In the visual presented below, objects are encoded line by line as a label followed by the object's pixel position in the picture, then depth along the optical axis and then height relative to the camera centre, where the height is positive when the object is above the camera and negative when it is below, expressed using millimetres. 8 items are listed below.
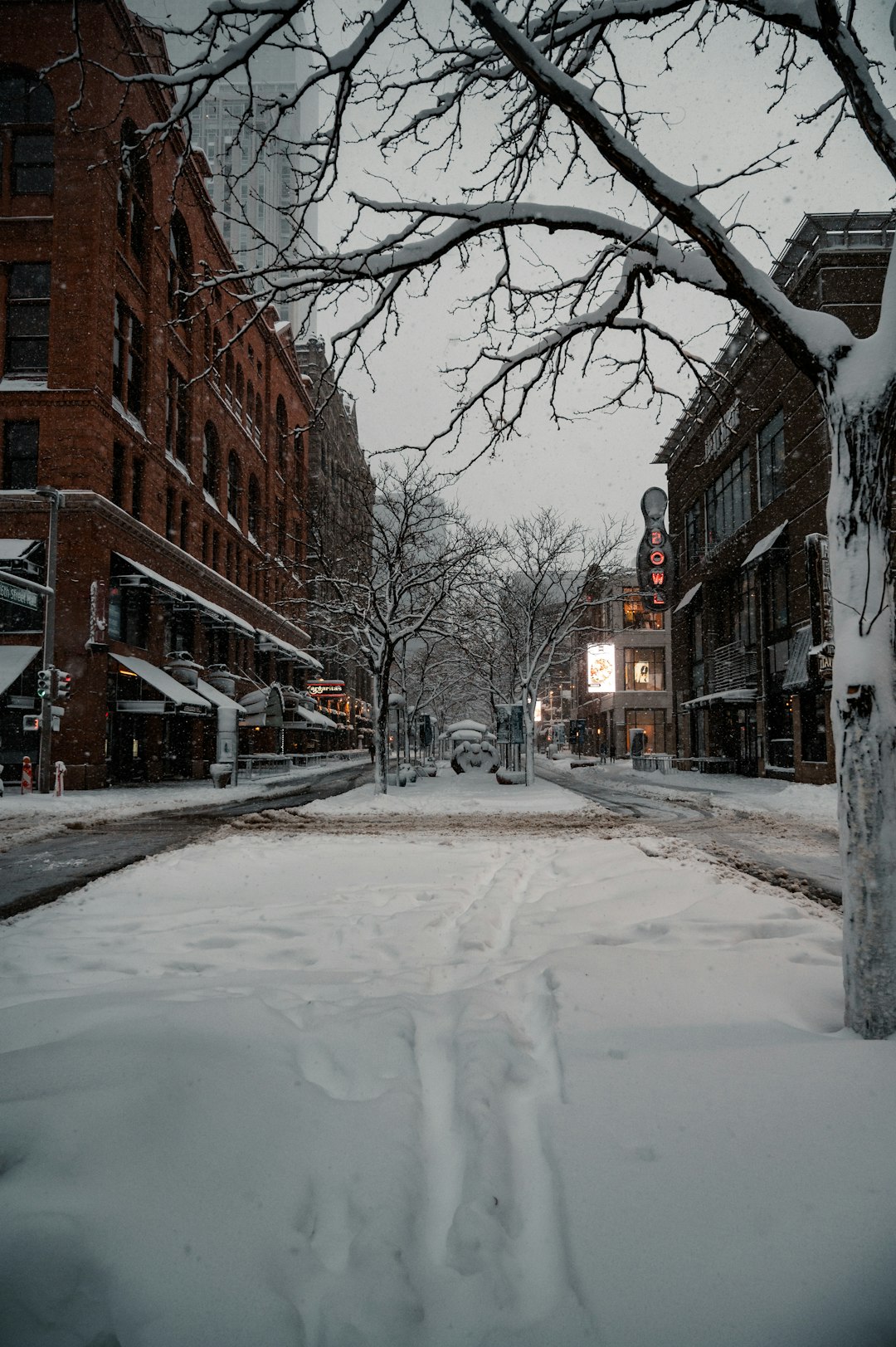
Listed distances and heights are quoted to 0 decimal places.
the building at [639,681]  57938 +3416
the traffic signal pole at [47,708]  19312 +526
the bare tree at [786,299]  3270 +2330
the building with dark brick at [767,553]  22328 +6651
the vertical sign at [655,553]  35906 +8204
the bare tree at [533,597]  26062 +4854
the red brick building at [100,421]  21844 +9727
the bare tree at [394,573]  21406 +4557
